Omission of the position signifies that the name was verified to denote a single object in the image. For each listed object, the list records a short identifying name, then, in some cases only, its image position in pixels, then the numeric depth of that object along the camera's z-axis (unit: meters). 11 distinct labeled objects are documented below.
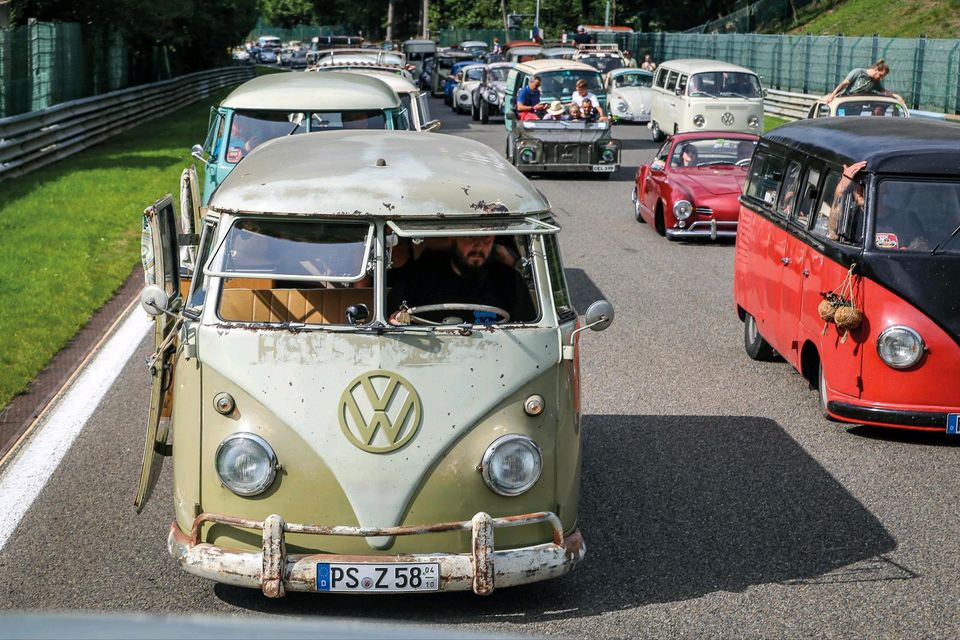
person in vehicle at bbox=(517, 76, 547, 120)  26.11
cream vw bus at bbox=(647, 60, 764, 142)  28.75
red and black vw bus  8.28
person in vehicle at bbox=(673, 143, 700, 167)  18.05
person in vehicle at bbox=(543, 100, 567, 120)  25.09
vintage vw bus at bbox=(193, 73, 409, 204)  13.13
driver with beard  6.12
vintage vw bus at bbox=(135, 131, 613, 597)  5.54
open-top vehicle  24.19
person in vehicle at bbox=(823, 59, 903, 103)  24.28
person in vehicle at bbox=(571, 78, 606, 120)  25.03
